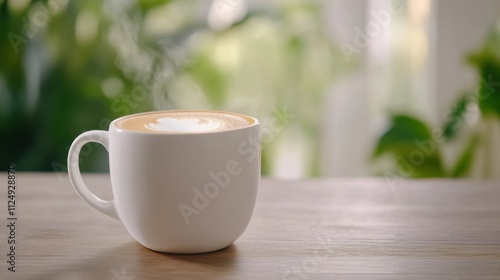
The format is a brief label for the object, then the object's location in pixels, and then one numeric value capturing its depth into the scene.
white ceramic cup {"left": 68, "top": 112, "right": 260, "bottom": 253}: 0.62
